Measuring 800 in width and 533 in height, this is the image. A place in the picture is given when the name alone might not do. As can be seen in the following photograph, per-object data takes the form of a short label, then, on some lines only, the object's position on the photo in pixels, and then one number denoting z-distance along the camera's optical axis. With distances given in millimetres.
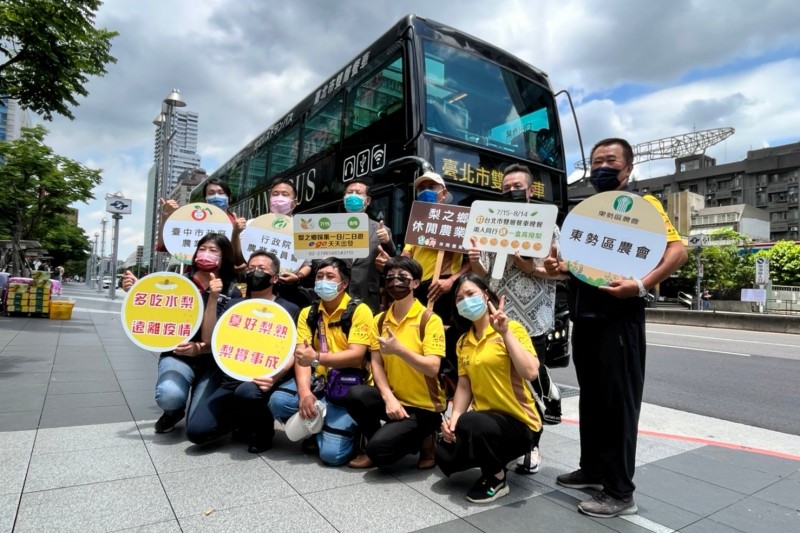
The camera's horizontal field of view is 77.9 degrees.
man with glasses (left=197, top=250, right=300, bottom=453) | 3326
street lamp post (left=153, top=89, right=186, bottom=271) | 13562
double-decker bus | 4961
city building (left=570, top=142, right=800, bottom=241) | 54281
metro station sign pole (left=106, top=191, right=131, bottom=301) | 16344
